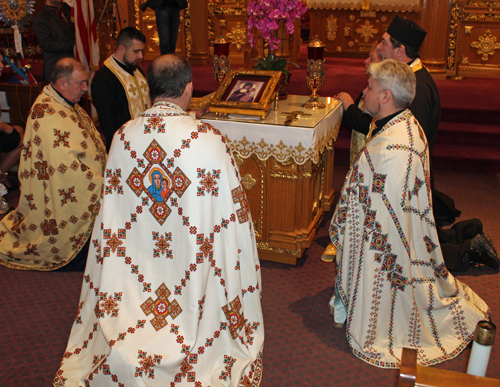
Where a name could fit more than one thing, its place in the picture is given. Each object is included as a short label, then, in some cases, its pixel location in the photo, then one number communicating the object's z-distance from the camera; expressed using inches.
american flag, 270.7
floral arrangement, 155.7
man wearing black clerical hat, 136.1
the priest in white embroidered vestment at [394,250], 108.3
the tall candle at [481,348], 49.2
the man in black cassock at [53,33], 225.0
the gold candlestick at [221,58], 168.1
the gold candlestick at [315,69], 159.6
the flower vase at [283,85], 171.3
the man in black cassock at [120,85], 172.1
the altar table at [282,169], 145.3
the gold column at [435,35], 327.3
